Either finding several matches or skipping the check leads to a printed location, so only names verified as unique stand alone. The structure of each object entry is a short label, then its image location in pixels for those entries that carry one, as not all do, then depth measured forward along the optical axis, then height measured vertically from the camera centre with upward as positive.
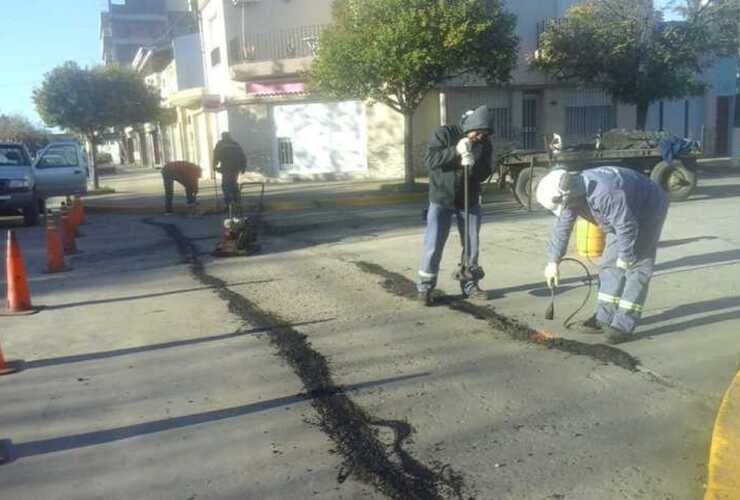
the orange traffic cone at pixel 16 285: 6.86 -1.25
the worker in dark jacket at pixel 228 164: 13.23 -0.26
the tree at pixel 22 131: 47.00 +2.61
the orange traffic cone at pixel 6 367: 5.14 -1.54
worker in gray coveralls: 4.97 -0.65
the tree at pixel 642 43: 18.59 +2.38
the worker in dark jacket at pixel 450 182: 6.37 -0.39
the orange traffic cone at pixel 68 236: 10.72 -1.21
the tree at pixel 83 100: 22.45 +1.82
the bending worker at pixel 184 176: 15.04 -0.52
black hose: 5.66 -1.49
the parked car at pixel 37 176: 14.19 -0.42
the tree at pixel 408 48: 15.26 +2.09
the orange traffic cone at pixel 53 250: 9.02 -1.19
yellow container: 8.17 -1.25
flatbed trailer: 13.06 -0.59
